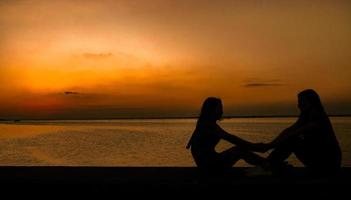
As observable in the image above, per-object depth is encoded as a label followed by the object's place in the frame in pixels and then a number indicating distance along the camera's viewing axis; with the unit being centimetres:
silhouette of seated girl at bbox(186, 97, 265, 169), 819
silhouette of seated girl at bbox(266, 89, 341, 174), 797
